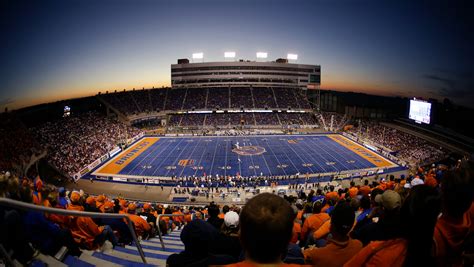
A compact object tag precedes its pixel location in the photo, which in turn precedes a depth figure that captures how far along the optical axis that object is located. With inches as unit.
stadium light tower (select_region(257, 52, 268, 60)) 3663.9
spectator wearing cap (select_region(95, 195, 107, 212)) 397.9
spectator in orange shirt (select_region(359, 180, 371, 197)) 379.9
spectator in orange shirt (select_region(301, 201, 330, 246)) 211.2
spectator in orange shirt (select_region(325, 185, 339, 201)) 334.2
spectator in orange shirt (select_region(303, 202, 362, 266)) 117.5
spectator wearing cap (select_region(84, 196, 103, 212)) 259.0
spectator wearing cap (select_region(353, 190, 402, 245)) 129.1
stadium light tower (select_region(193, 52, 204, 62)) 3585.1
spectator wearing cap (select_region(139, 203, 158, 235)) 350.9
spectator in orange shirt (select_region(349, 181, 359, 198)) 406.9
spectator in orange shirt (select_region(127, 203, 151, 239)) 308.2
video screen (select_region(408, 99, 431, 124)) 1513.3
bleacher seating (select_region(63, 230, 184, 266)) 162.7
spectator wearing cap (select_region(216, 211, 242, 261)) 137.9
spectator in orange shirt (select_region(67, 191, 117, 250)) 205.6
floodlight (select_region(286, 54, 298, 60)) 3540.8
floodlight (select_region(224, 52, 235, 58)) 3649.1
